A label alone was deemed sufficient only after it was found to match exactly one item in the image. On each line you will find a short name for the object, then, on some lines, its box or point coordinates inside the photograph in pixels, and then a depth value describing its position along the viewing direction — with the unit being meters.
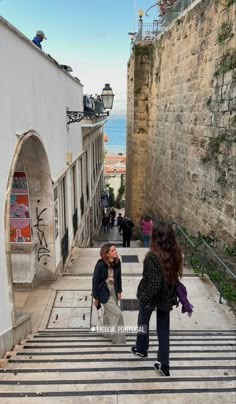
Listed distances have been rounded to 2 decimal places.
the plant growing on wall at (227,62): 7.47
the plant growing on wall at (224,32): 7.62
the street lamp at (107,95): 11.59
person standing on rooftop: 6.98
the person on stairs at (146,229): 11.79
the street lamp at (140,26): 16.17
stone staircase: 3.34
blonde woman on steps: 4.52
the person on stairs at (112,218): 23.49
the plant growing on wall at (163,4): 15.27
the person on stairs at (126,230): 13.37
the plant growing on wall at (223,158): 7.52
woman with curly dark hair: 3.54
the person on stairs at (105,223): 22.08
